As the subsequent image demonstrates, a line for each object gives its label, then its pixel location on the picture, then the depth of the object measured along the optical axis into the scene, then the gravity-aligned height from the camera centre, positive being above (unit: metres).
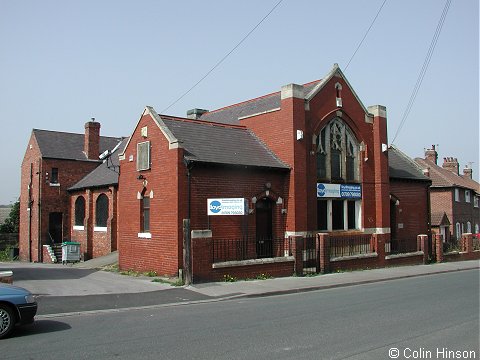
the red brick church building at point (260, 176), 18.03 +1.71
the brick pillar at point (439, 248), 26.86 -1.76
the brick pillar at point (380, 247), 23.03 -1.45
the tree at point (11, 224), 45.43 -0.41
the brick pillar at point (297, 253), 18.88 -1.38
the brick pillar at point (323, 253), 19.95 -1.48
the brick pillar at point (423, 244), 25.78 -1.48
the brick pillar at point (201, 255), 16.03 -1.21
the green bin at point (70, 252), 29.53 -1.98
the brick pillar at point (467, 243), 29.78 -1.67
